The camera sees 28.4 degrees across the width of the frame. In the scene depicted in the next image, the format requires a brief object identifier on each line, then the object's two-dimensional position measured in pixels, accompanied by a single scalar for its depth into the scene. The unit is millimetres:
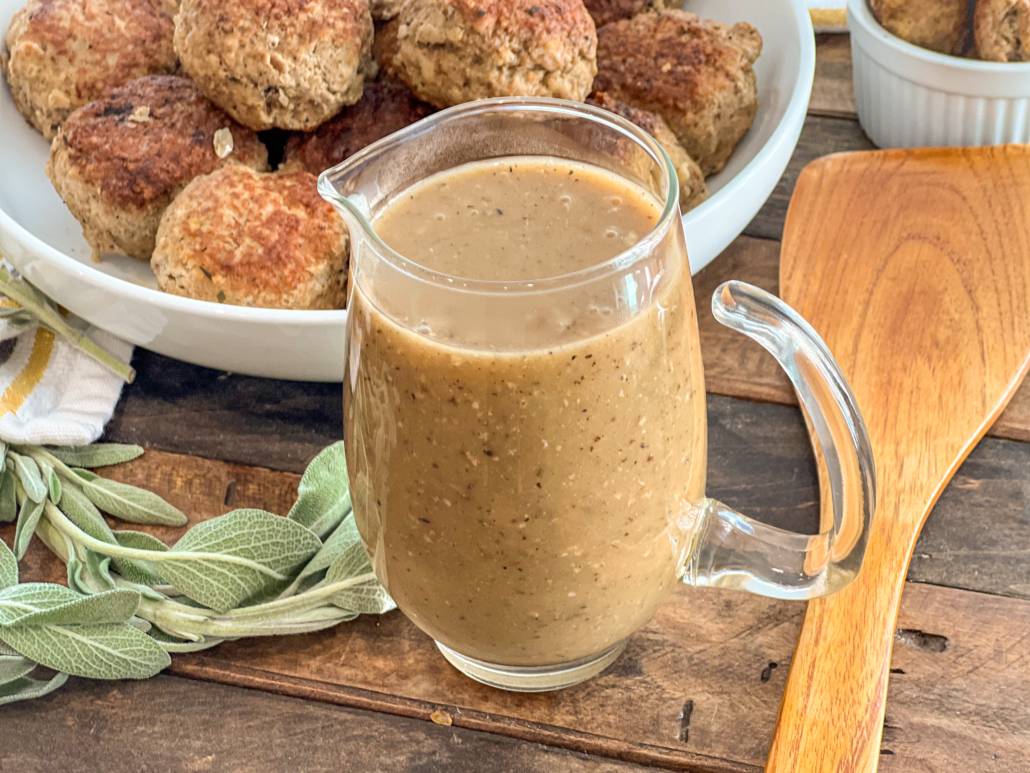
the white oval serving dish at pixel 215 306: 551
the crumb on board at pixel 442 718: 506
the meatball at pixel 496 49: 565
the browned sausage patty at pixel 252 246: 562
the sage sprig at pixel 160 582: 510
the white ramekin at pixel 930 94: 641
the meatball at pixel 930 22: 645
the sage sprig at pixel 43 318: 594
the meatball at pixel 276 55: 572
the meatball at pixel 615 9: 648
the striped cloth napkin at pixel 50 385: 568
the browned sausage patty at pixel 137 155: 589
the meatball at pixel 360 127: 594
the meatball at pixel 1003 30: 626
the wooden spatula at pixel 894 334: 504
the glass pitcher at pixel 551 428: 451
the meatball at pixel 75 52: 614
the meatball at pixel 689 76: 609
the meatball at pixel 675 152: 588
